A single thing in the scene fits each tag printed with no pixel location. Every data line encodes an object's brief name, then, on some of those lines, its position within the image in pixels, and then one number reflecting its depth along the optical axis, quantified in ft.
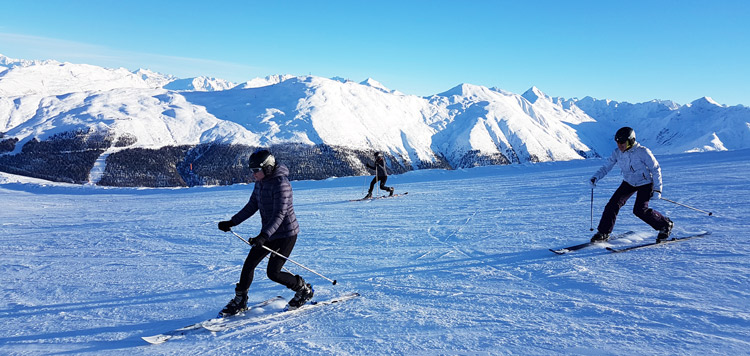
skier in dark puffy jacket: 15.16
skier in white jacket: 23.07
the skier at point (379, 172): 56.39
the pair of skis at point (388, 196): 56.72
